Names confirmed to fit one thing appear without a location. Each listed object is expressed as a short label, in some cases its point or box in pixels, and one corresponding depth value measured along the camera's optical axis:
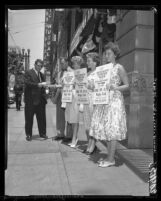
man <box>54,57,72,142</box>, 3.89
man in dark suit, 3.87
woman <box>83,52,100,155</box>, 2.93
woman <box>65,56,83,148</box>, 3.43
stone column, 3.21
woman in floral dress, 2.51
